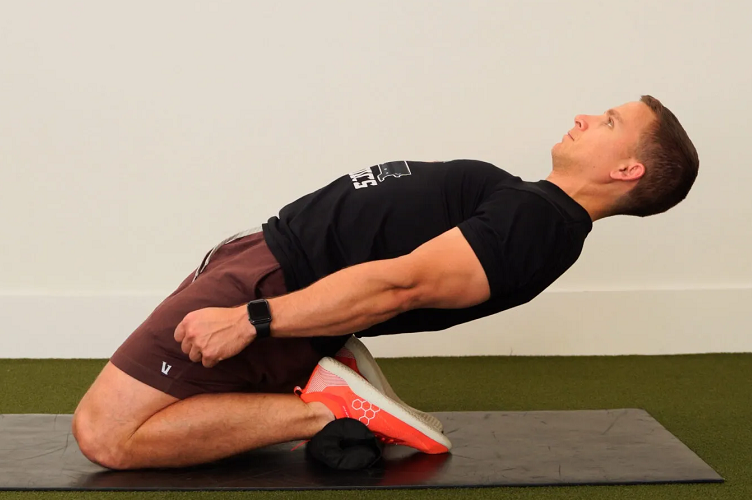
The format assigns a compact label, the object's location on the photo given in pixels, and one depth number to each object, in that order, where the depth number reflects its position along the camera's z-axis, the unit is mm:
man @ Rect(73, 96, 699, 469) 1964
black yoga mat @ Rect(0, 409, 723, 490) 1982
